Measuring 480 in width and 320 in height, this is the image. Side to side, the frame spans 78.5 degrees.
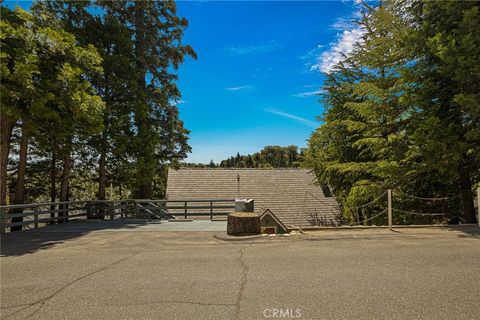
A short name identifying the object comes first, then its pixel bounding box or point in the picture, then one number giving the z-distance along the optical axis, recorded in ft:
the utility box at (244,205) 32.99
